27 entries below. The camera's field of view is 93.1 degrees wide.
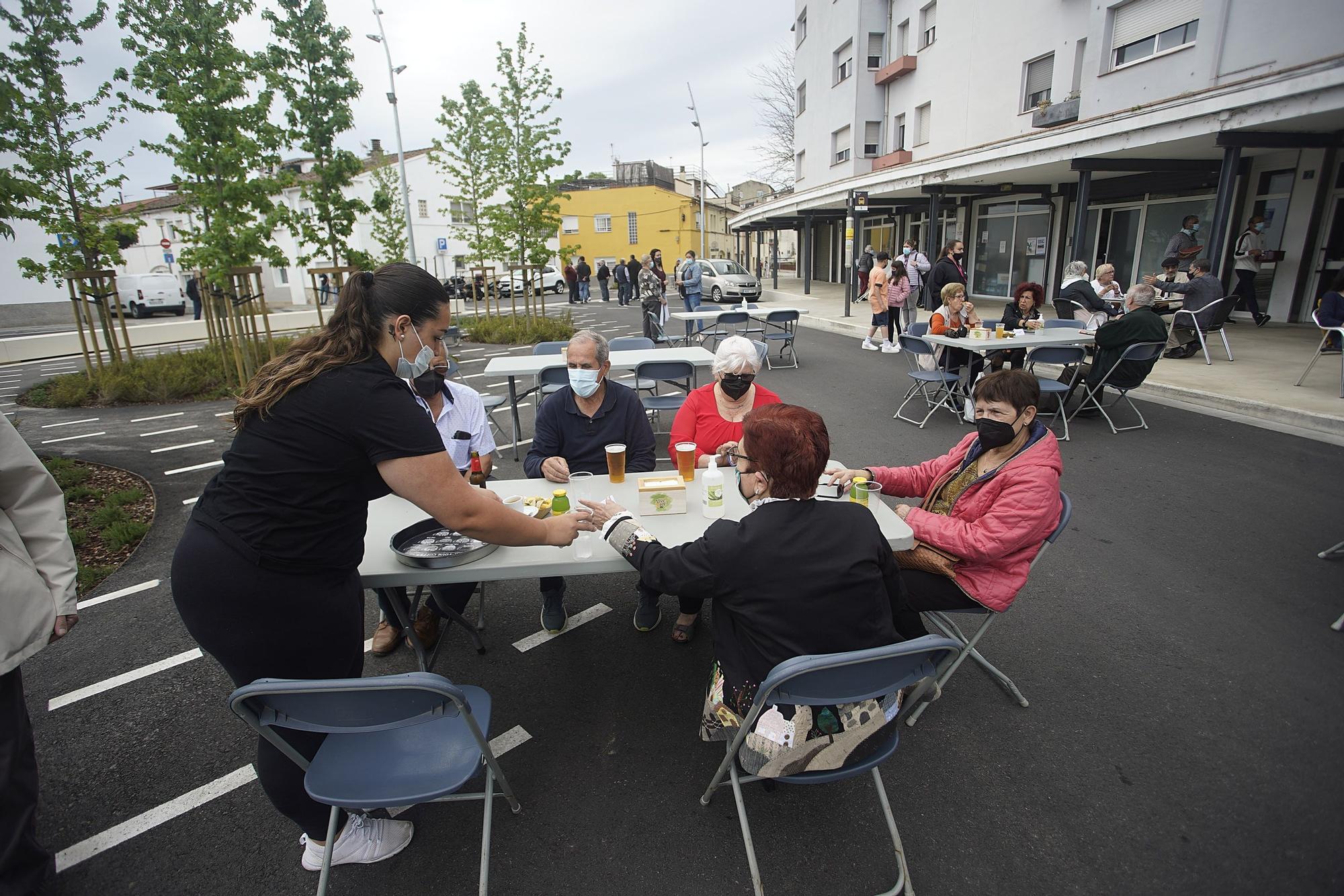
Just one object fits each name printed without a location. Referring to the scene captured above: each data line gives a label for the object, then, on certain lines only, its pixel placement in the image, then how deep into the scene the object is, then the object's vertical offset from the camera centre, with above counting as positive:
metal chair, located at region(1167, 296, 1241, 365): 8.50 -0.85
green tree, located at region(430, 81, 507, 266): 13.05 +2.56
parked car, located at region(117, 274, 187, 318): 23.06 -0.26
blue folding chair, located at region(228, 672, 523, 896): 1.47 -1.31
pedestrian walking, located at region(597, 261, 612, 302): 25.39 -0.18
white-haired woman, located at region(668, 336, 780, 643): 3.40 -0.73
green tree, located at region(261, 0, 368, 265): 9.59 +2.67
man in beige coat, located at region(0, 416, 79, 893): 1.79 -0.88
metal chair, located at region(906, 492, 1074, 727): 2.48 -1.63
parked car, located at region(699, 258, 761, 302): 22.38 -0.50
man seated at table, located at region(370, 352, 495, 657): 3.10 -0.89
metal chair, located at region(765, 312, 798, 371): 10.14 -0.99
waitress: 1.63 -0.55
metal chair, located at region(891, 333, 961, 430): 6.76 -1.22
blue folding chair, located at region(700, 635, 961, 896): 1.54 -1.05
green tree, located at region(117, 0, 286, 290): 7.75 +2.03
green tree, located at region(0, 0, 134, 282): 7.86 +1.75
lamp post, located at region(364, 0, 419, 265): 18.61 +5.33
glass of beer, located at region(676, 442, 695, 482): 2.71 -0.81
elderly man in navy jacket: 3.47 -0.82
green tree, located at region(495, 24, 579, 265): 12.77 +2.19
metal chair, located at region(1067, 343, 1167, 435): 5.95 -0.90
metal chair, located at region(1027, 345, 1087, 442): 6.23 -0.95
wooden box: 2.56 -0.89
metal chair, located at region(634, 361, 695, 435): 6.31 -1.02
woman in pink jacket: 2.42 -0.96
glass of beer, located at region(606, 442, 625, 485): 2.68 -0.80
